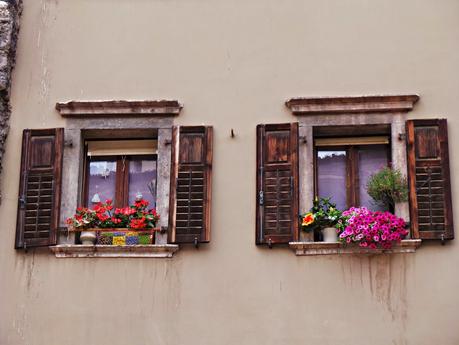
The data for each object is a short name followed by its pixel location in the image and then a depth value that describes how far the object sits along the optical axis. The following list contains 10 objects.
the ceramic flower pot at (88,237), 11.62
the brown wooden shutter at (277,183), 11.42
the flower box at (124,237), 11.59
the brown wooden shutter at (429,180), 11.21
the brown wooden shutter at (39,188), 11.67
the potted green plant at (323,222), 11.38
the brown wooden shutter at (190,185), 11.48
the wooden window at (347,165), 11.96
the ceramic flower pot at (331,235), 11.37
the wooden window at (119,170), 12.24
